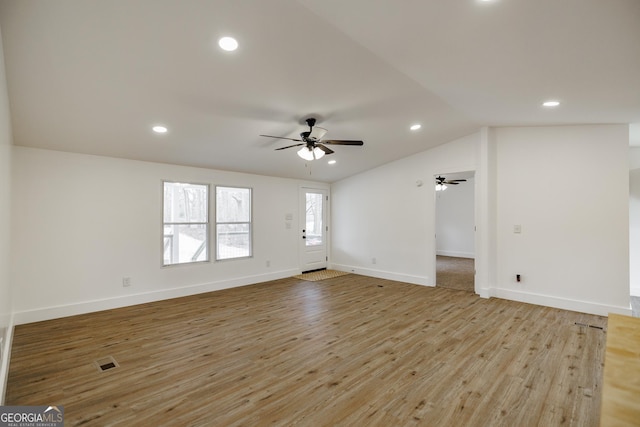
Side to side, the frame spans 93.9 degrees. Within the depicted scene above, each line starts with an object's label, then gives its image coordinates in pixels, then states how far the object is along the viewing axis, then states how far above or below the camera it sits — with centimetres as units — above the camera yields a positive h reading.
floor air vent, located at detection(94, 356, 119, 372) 281 -140
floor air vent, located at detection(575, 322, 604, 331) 379 -137
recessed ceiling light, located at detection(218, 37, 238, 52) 240 +144
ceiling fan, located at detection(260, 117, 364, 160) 381 +97
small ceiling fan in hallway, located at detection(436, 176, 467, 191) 713 +92
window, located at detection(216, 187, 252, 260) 588 -6
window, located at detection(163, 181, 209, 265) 522 -7
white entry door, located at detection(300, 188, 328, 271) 728 -24
